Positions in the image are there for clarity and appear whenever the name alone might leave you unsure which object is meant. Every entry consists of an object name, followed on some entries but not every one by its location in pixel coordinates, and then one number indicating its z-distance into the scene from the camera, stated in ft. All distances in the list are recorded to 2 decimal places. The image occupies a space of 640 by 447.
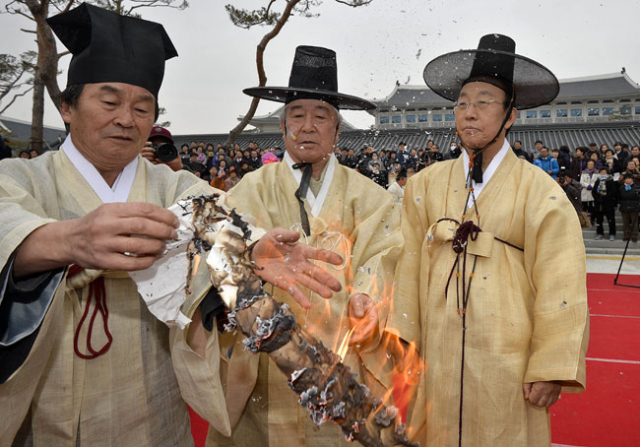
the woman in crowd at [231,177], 18.67
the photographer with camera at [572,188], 31.50
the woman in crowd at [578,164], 37.55
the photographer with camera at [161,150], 9.95
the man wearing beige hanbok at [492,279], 6.64
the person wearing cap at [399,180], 25.48
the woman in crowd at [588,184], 37.78
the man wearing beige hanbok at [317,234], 7.00
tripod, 24.44
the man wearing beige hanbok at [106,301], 4.07
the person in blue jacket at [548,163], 33.28
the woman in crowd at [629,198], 34.40
